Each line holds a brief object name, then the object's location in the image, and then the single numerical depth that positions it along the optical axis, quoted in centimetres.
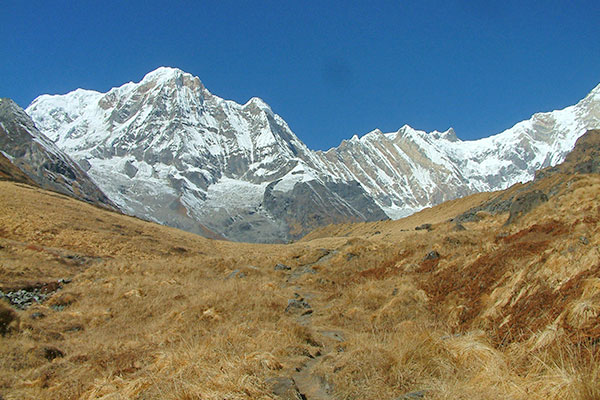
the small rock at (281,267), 2703
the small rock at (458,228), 2988
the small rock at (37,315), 1397
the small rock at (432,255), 1748
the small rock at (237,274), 2323
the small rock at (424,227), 4459
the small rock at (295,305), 1398
